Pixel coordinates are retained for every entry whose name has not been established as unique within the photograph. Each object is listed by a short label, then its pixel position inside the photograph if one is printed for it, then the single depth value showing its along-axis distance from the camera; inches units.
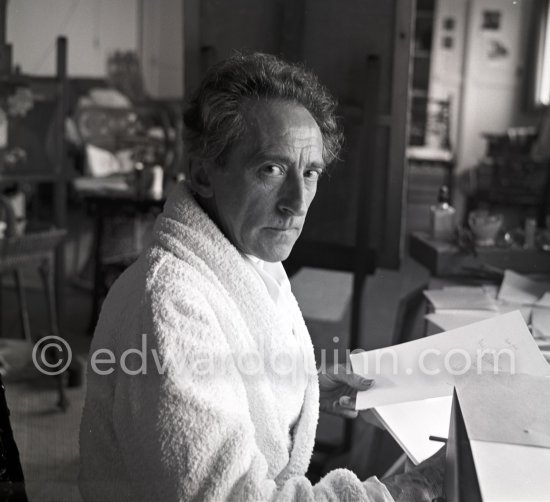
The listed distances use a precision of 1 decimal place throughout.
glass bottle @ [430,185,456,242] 55.6
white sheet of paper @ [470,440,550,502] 22.4
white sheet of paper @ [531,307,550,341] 34.0
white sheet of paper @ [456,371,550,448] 25.4
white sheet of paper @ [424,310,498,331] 37.5
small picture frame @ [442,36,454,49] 260.5
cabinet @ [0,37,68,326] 105.7
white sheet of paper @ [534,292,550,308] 38.2
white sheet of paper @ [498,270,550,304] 40.1
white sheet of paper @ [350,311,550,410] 31.8
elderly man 25.4
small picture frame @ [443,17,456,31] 259.0
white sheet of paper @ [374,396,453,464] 32.8
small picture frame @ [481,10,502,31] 252.2
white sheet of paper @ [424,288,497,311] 40.9
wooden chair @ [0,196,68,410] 90.7
